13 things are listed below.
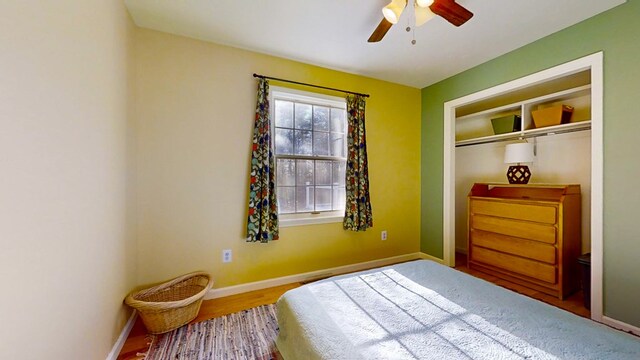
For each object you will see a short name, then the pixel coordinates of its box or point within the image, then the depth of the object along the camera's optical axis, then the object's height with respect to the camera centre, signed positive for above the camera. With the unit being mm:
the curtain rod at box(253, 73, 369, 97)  2373 +1039
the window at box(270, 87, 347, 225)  2592 +296
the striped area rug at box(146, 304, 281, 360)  1516 -1119
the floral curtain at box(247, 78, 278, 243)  2295 -31
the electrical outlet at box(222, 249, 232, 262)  2285 -738
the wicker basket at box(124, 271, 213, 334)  1641 -934
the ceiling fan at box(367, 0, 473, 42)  1468 +1078
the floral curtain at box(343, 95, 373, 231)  2781 +75
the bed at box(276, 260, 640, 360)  963 -701
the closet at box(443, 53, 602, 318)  1889 +431
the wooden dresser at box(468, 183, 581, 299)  2223 -603
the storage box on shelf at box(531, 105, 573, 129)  2350 +630
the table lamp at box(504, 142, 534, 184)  2629 +204
